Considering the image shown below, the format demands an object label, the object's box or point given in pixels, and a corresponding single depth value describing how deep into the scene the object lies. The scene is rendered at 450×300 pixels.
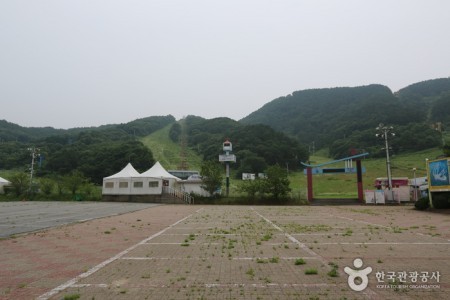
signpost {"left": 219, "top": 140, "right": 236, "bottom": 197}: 39.09
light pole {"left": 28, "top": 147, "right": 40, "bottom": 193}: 46.32
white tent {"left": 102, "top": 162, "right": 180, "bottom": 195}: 38.81
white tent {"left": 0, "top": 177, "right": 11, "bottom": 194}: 43.84
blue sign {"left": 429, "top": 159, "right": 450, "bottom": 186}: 19.23
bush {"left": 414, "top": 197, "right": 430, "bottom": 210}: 20.76
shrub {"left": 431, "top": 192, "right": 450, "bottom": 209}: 19.27
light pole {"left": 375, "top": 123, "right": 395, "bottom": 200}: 30.43
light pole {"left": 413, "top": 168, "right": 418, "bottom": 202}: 30.75
